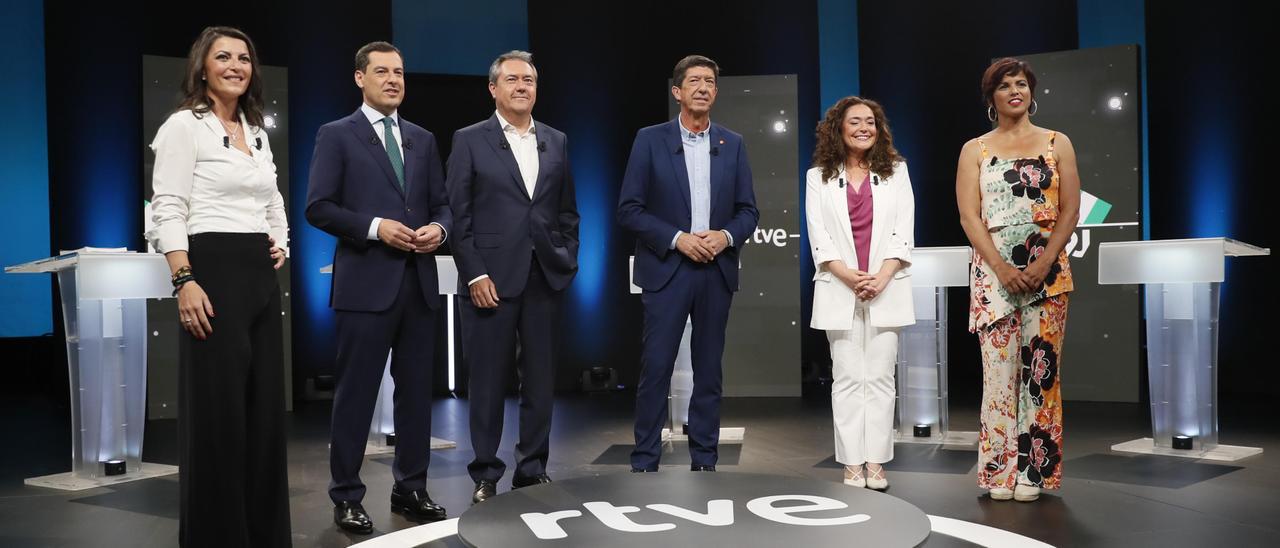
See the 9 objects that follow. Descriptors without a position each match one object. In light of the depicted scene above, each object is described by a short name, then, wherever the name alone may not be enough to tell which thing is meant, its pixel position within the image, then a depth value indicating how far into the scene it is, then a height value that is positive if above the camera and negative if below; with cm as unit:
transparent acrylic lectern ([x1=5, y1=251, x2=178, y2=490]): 405 -35
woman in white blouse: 246 -5
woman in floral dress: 355 -5
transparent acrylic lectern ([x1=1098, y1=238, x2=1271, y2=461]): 430 -33
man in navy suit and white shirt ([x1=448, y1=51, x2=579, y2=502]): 358 +5
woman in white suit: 370 +0
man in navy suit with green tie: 324 +2
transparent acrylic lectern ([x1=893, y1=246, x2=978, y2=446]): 479 -52
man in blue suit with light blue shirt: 376 +12
